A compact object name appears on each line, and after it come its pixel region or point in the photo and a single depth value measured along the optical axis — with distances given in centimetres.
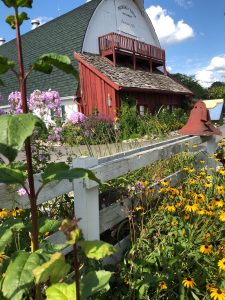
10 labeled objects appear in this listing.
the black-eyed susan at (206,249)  165
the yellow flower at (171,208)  201
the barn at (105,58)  1399
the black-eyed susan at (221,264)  155
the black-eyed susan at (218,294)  141
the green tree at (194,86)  2584
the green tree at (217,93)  2657
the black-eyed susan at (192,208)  198
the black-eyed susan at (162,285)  157
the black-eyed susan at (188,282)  152
